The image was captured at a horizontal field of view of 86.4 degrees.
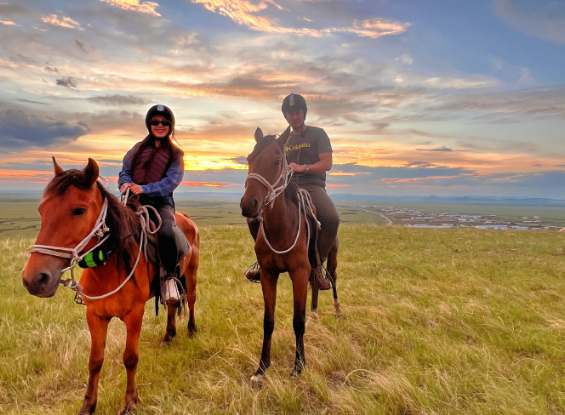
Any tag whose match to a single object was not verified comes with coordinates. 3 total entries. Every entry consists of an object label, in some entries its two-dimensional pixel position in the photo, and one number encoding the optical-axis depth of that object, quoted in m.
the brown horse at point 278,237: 3.86
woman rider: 4.16
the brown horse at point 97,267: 2.60
